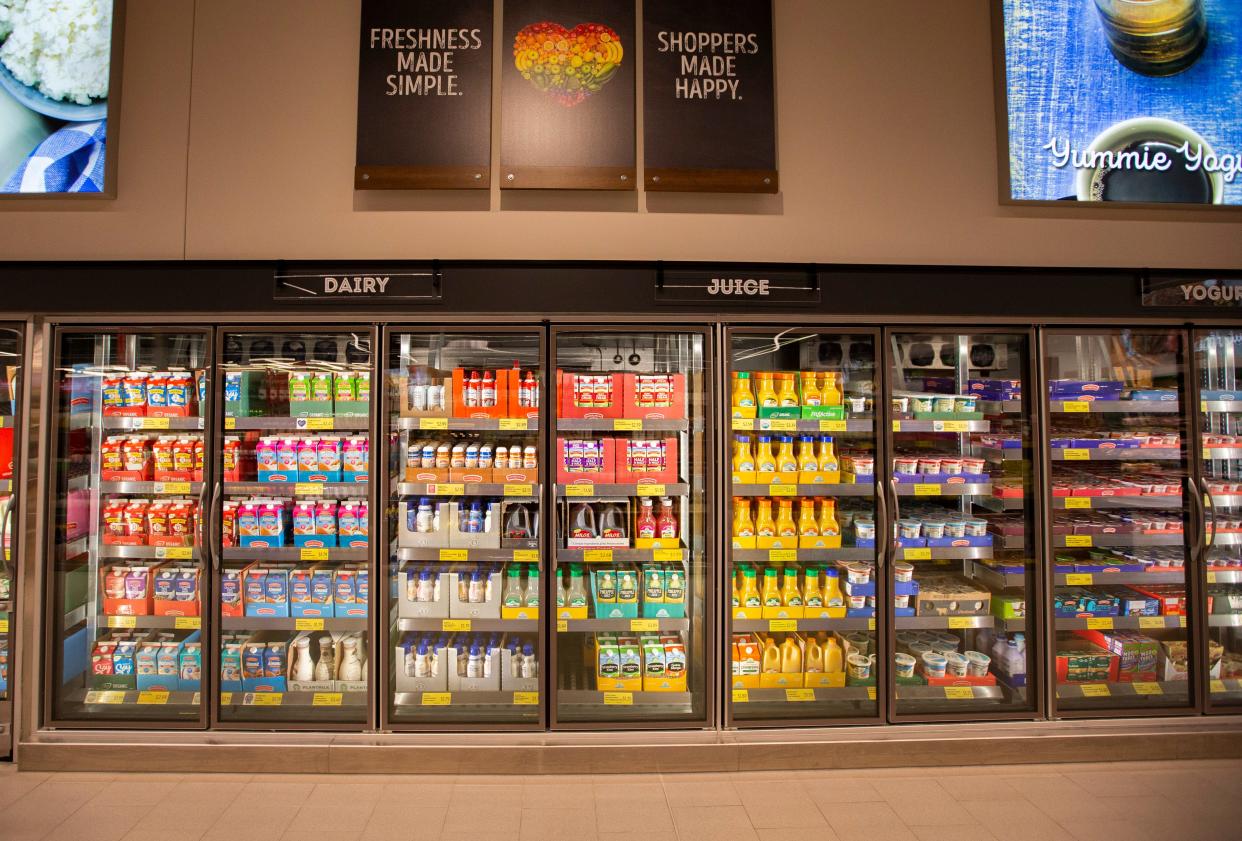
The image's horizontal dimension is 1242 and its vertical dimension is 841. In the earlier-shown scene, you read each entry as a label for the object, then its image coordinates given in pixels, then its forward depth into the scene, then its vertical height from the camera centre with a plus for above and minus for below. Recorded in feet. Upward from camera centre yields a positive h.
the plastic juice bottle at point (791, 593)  10.62 -2.48
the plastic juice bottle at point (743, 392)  10.37 +0.85
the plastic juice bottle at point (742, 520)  10.55 -1.27
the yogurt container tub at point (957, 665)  10.82 -3.76
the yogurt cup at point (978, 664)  10.93 -3.78
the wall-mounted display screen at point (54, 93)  10.57 +5.91
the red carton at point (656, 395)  10.47 +0.81
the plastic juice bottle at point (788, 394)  10.60 +0.83
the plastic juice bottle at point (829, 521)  10.61 -1.29
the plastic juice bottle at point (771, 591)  10.64 -2.46
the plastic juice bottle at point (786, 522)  10.57 -1.30
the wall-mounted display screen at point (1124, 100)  11.01 +6.03
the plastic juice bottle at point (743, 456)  10.48 -0.20
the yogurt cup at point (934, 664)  10.82 -3.75
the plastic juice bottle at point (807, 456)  10.55 -0.20
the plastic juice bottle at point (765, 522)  10.53 -1.30
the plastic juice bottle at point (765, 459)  10.49 -0.25
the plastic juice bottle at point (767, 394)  10.59 +0.83
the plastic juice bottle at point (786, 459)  10.53 -0.25
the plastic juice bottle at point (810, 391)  10.66 +0.88
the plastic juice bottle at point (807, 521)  10.55 -1.28
